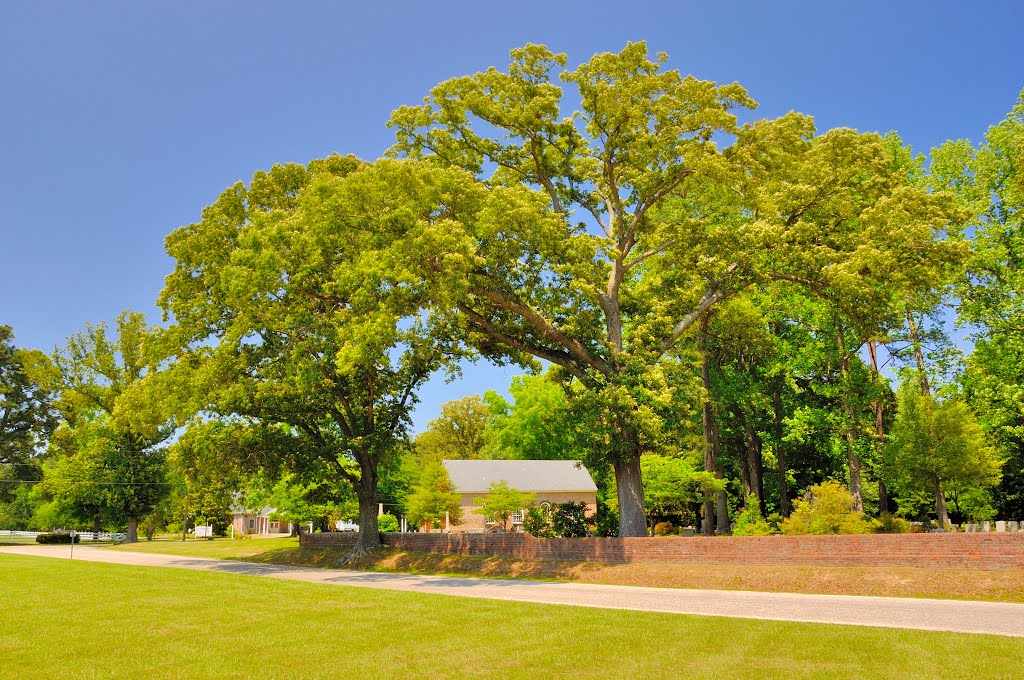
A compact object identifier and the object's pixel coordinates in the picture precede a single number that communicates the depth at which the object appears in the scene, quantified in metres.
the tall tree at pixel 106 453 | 57.44
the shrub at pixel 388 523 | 52.12
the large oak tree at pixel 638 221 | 25.77
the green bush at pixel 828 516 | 23.95
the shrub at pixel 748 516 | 32.50
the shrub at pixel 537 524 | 34.28
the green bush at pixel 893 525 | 28.28
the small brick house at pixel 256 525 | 87.88
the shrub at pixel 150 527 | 76.12
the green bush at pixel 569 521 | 34.41
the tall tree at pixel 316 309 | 25.15
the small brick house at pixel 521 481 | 54.19
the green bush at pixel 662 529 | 45.47
